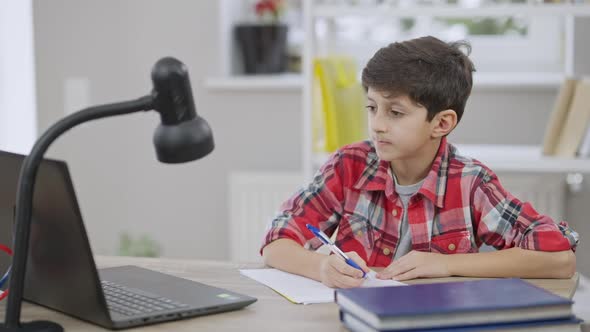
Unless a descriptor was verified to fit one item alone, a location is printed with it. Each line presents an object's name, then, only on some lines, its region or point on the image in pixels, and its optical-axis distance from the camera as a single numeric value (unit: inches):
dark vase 129.3
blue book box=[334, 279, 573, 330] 40.8
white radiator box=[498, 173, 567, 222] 116.5
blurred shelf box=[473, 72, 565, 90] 116.5
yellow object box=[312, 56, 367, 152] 100.2
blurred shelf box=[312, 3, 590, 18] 97.3
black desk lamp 41.5
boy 62.4
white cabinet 97.7
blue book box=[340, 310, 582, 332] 41.9
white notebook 51.1
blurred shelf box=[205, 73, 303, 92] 124.8
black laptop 43.4
